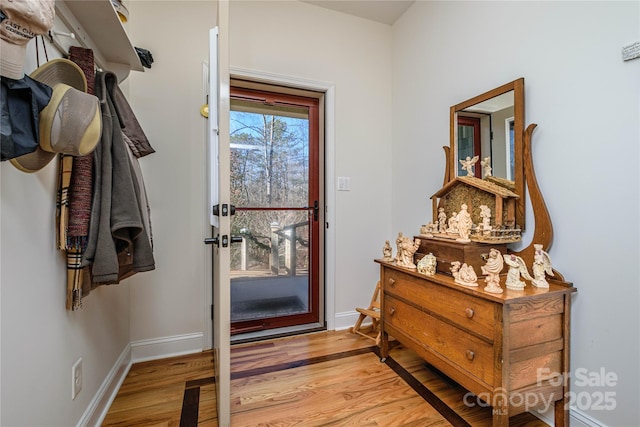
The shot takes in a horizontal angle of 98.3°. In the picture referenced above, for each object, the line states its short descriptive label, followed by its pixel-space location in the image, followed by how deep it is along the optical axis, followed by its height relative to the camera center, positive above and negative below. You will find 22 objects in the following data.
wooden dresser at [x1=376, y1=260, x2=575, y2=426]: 1.12 -0.58
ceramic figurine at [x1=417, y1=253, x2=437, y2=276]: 1.53 -0.30
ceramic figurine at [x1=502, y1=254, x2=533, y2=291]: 1.21 -0.28
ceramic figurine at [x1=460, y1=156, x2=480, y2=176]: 1.70 +0.29
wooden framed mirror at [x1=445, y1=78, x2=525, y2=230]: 1.46 +0.44
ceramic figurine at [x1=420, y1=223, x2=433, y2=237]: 1.74 -0.12
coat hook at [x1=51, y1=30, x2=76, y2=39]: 1.01 +0.65
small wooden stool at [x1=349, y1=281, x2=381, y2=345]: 2.18 -0.88
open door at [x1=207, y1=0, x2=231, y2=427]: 1.13 -0.03
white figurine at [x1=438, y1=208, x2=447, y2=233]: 1.74 -0.07
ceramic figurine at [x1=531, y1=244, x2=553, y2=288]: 1.24 -0.26
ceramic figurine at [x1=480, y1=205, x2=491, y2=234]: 1.44 -0.04
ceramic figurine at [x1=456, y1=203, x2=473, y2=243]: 1.48 -0.08
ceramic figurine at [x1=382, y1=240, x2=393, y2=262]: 1.90 -0.29
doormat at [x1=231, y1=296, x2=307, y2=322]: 2.30 -0.84
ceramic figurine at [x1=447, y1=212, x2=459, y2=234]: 1.58 -0.09
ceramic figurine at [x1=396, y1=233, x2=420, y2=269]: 1.69 -0.25
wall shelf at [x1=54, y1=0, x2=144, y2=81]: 1.10 +0.82
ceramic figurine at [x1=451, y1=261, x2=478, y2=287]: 1.30 -0.31
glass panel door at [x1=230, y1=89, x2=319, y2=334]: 2.26 +0.00
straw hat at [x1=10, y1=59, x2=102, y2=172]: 0.75 +0.24
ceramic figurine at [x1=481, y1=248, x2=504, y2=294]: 1.20 -0.27
